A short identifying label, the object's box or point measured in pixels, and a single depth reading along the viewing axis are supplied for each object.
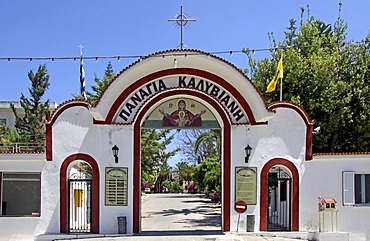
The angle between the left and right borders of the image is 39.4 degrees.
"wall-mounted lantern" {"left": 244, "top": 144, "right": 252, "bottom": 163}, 17.92
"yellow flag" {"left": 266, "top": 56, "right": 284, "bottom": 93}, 19.18
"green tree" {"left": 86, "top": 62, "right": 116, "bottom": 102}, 31.02
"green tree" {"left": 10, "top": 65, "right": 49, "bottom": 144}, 42.44
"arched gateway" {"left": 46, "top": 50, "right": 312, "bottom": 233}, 17.61
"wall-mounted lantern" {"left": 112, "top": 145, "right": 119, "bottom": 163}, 17.72
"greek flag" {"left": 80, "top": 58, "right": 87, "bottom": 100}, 20.81
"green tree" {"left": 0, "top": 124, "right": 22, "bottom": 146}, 29.30
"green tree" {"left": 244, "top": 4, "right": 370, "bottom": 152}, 23.38
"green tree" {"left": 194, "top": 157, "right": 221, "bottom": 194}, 37.42
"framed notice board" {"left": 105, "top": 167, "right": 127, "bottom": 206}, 17.64
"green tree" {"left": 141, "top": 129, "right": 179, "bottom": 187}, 30.62
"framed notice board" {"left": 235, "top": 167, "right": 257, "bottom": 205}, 17.84
